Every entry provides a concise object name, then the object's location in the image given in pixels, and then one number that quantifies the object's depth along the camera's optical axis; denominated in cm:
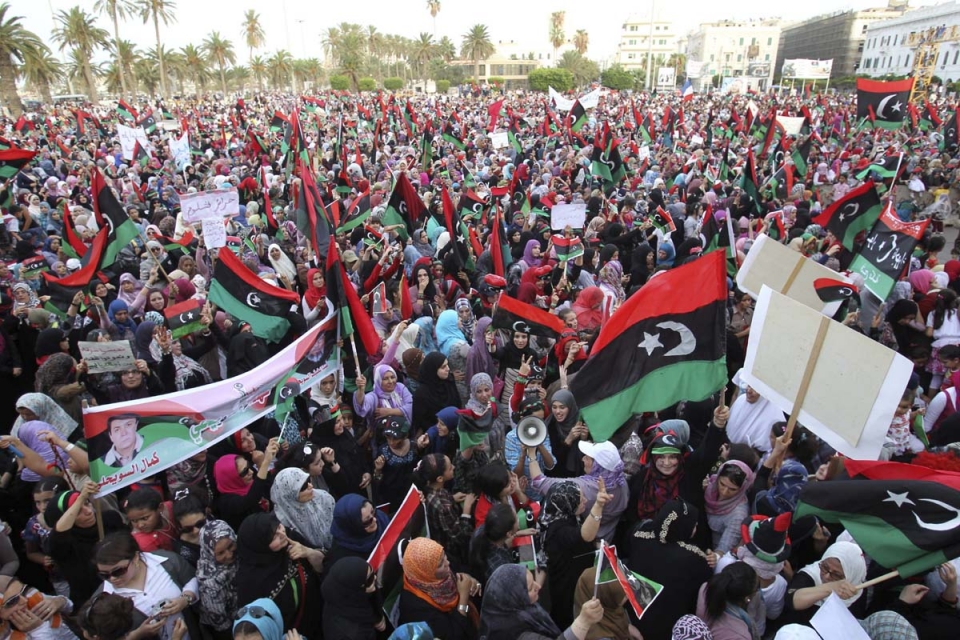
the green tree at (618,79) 7294
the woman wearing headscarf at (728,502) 347
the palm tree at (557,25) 9572
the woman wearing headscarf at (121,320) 622
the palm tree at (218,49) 6900
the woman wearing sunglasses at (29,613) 270
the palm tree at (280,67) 7200
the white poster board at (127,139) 1503
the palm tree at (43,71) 3519
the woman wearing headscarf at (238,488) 368
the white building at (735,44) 11206
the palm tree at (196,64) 6156
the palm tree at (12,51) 3341
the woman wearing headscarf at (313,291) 634
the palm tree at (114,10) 4828
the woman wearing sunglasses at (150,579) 286
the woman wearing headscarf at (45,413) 423
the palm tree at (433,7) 9350
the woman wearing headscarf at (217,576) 307
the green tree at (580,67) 8369
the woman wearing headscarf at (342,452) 411
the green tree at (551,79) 6793
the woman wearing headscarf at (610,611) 280
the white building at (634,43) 11738
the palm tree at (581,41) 10231
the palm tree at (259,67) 7512
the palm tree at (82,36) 4631
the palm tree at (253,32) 8081
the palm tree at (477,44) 8675
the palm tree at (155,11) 5341
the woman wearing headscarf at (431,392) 494
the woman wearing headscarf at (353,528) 322
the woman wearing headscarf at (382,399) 475
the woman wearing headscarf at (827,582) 285
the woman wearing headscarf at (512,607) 276
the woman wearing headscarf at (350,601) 280
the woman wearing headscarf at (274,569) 293
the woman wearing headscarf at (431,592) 288
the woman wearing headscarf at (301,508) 345
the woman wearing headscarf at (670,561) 290
